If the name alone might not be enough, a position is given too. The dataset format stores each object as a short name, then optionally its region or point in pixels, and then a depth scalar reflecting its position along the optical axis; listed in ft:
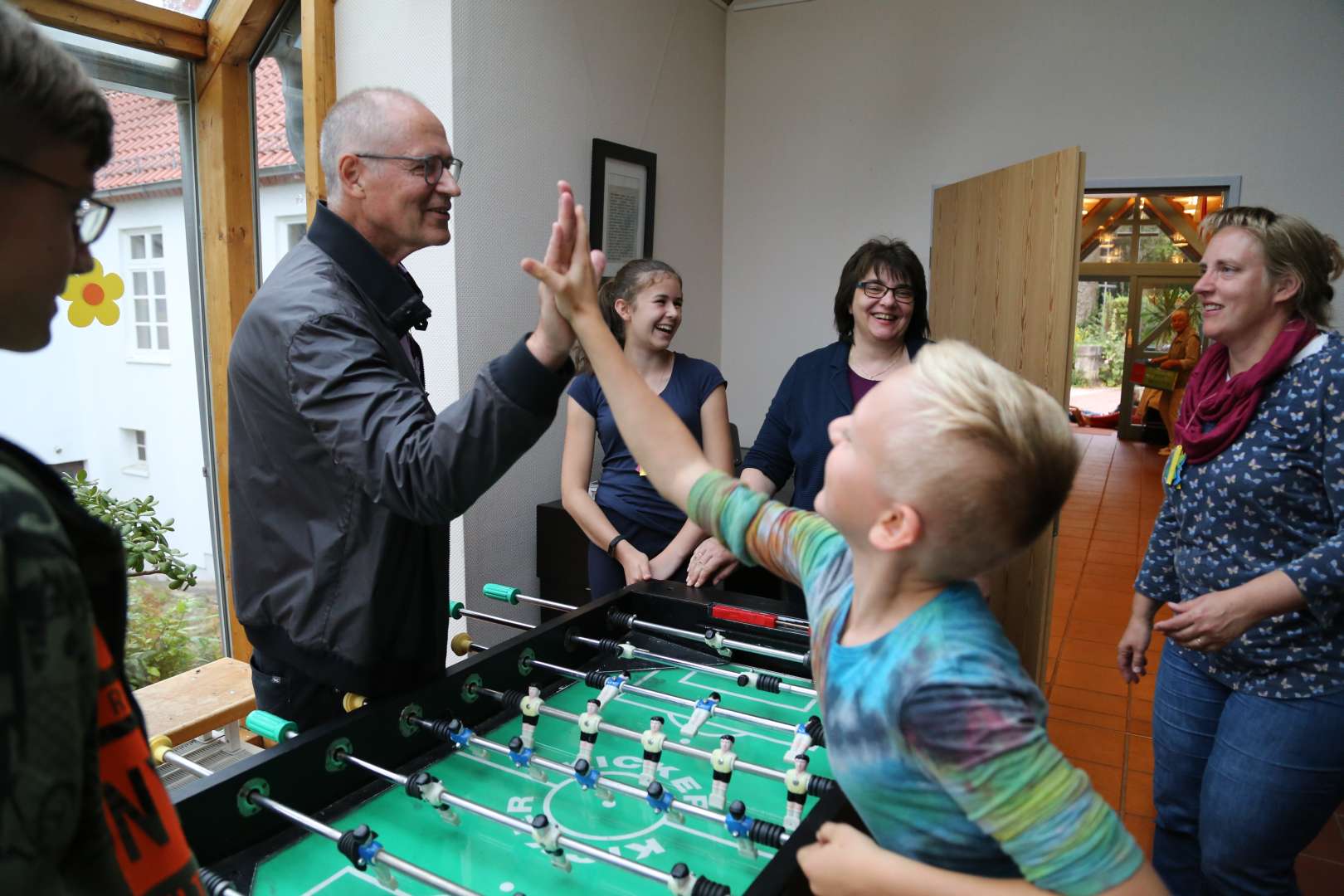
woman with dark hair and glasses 7.49
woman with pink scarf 4.85
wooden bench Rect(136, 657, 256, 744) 6.77
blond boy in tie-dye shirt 2.20
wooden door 8.53
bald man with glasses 3.62
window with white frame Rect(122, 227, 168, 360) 9.29
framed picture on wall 11.29
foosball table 3.34
